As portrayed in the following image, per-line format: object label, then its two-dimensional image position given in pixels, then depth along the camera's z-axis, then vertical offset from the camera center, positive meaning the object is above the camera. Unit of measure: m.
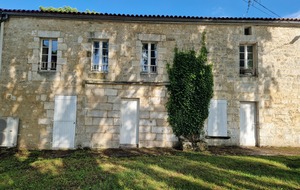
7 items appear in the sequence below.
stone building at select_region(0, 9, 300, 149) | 8.72 +1.37
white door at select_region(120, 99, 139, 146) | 8.98 -0.33
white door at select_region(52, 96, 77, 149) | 8.69 -0.37
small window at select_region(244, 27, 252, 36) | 9.65 +3.46
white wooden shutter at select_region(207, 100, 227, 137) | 9.17 -0.16
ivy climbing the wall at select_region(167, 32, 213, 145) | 8.92 +0.80
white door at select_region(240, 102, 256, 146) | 9.36 -0.34
